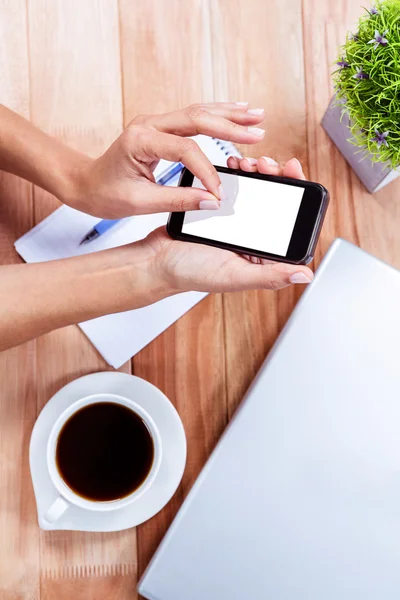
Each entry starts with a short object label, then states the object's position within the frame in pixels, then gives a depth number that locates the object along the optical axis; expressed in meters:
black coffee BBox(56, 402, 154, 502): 0.74
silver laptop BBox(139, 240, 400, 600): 0.64
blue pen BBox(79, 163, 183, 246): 0.78
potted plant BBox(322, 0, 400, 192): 0.60
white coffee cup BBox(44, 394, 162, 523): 0.69
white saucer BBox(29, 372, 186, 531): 0.73
